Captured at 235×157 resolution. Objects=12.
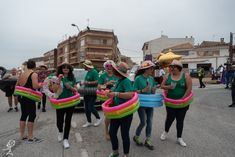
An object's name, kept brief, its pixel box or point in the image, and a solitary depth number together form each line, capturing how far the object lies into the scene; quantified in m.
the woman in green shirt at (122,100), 2.67
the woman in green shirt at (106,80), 3.97
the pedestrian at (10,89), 6.37
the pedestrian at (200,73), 12.20
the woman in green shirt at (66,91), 3.32
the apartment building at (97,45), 40.27
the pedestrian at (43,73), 6.29
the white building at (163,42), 45.40
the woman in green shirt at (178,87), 3.28
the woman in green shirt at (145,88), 3.12
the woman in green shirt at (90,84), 4.28
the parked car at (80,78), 6.06
